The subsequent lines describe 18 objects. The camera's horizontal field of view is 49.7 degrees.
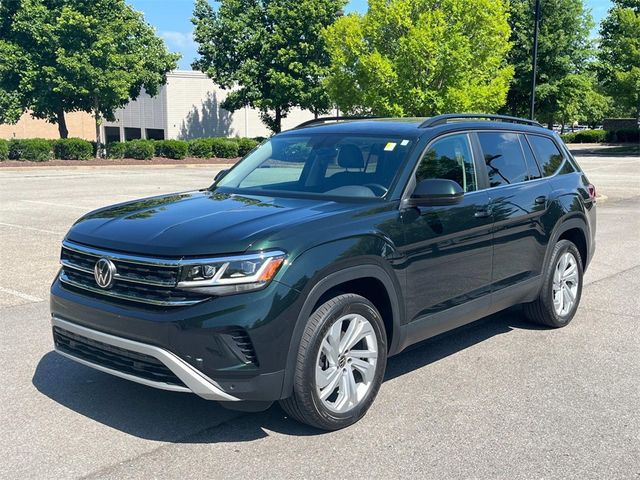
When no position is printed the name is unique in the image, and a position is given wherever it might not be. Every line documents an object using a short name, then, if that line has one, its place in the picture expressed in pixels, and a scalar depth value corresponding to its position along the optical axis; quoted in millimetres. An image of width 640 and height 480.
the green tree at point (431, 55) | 27656
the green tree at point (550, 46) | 45469
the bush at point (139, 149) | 37406
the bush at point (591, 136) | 59156
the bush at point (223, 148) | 40531
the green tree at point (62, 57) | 35062
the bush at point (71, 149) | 35031
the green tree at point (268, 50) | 41938
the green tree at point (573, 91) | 46406
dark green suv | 3598
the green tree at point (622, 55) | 44125
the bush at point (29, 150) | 32969
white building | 53094
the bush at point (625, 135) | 56656
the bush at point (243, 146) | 41500
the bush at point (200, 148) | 39816
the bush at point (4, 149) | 32281
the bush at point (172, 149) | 38500
